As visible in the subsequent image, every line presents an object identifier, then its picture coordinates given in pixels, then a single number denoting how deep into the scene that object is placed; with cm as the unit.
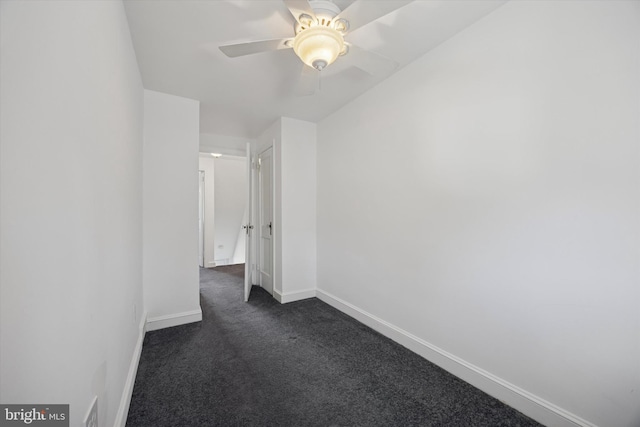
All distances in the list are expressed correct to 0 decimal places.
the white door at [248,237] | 348
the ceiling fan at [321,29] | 136
